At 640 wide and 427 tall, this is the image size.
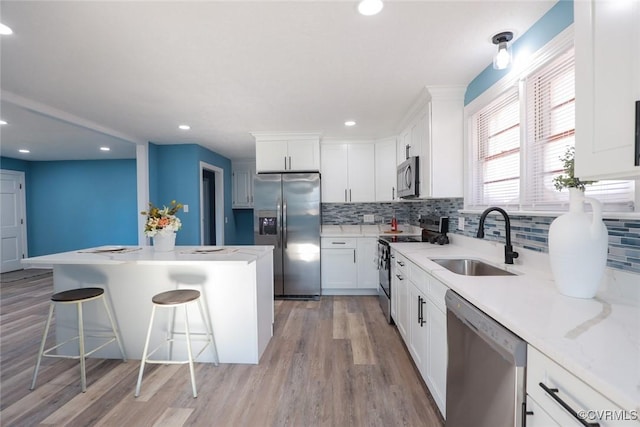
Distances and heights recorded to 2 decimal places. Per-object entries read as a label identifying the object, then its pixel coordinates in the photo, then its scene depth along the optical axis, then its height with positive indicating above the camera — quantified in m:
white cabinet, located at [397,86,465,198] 2.47 +0.60
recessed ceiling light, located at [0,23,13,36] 1.57 +1.09
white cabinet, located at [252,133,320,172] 3.87 +0.84
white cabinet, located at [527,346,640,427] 0.60 -0.49
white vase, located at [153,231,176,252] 2.47 -0.27
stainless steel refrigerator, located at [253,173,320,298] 3.83 -0.25
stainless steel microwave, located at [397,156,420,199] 2.78 +0.33
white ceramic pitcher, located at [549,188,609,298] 1.08 -0.17
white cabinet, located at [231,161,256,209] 5.87 +0.64
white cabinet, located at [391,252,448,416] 1.54 -0.78
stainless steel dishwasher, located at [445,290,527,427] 0.89 -0.63
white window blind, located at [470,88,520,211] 1.89 +0.42
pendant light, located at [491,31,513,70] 1.65 +0.98
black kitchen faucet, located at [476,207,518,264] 1.66 -0.18
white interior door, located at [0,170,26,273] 5.35 -0.11
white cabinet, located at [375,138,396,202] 4.05 +0.60
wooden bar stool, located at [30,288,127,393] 1.89 -0.61
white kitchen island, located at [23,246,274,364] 2.24 -0.72
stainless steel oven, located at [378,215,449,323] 2.78 -0.35
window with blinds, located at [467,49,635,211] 1.40 +0.41
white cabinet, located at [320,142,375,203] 4.15 +0.53
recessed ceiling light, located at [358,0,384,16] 1.38 +1.06
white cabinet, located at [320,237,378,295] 3.87 -0.76
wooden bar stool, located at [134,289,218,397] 1.86 -0.85
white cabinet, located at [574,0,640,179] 0.80 +0.38
